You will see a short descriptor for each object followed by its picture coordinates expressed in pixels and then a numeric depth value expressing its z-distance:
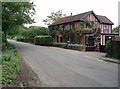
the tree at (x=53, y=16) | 32.21
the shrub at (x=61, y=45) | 17.14
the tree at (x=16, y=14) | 11.56
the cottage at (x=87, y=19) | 17.51
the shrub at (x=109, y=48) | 9.71
